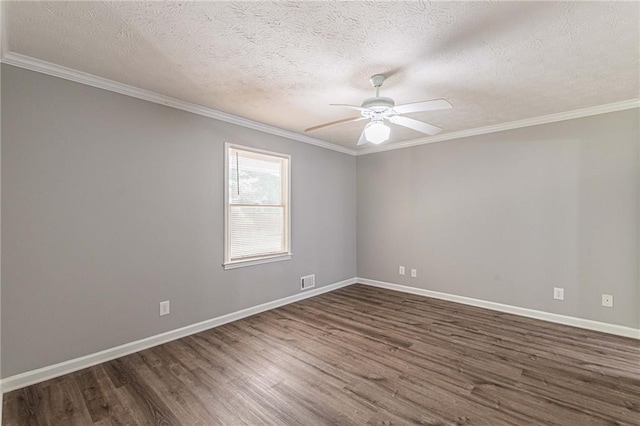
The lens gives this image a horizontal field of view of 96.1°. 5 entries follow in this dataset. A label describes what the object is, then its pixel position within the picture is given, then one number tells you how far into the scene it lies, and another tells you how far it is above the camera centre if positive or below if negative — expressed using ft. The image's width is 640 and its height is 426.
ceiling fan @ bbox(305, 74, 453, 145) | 7.41 +2.81
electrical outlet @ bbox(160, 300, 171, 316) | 9.70 -3.21
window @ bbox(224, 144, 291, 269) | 11.78 +0.33
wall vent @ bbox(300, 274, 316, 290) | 14.66 -3.50
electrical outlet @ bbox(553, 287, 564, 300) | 11.40 -3.12
